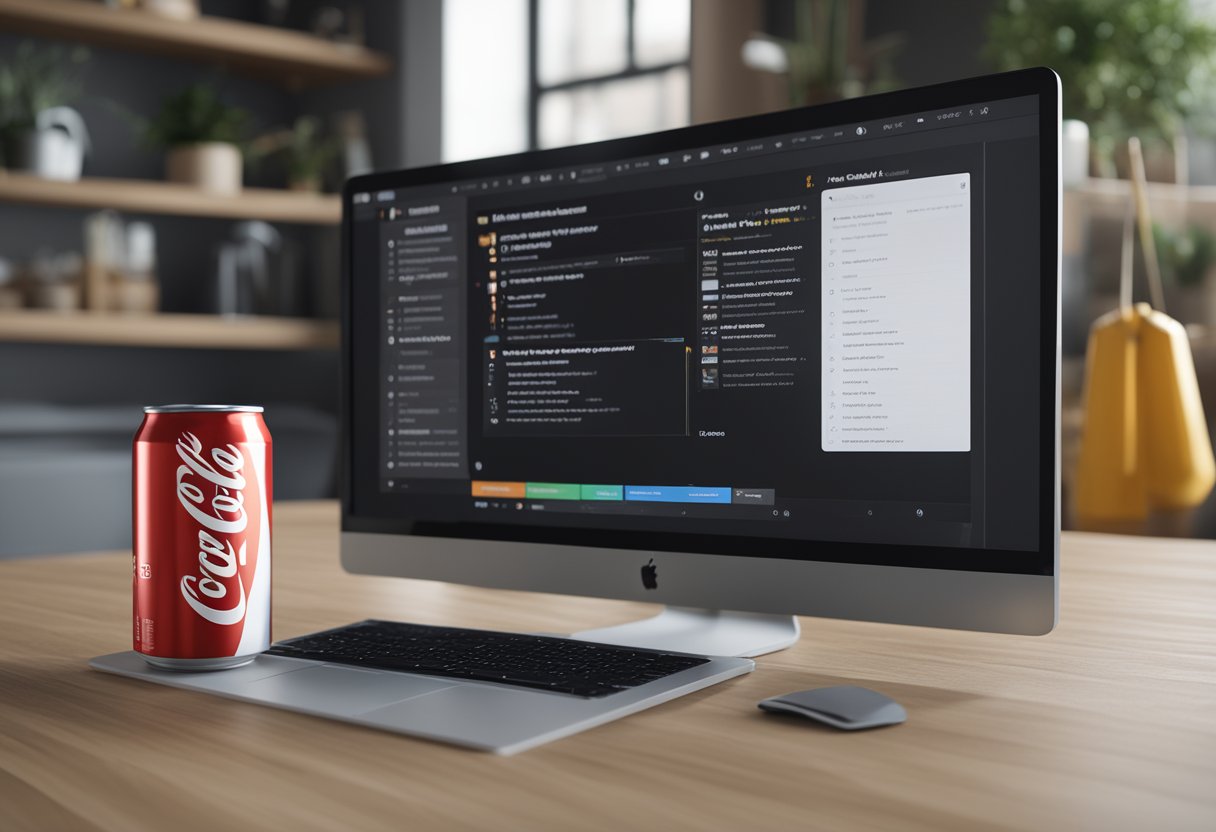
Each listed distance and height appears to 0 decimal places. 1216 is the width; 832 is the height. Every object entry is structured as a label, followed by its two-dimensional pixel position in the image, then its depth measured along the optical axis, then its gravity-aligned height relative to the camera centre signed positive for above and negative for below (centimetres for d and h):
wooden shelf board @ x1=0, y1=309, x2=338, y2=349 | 345 +26
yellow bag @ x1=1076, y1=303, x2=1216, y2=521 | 154 +1
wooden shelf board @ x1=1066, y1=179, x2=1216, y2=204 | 274 +56
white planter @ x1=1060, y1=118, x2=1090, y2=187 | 241 +55
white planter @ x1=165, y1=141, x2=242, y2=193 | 375 +80
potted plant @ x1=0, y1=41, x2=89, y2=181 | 348 +87
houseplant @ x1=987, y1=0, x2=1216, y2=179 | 304 +93
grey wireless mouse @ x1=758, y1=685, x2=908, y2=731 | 66 -17
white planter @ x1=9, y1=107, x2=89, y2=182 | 349 +80
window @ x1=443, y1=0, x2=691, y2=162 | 418 +126
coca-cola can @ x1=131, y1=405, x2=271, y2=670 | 74 -8
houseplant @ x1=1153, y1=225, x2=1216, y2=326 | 306 +37
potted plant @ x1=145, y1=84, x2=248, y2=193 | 375 +90
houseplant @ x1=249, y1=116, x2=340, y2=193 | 398 +89
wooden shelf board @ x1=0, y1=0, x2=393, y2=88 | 356 +122
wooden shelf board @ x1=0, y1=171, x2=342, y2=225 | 351 +68
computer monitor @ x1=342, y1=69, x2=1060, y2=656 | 78 +3
